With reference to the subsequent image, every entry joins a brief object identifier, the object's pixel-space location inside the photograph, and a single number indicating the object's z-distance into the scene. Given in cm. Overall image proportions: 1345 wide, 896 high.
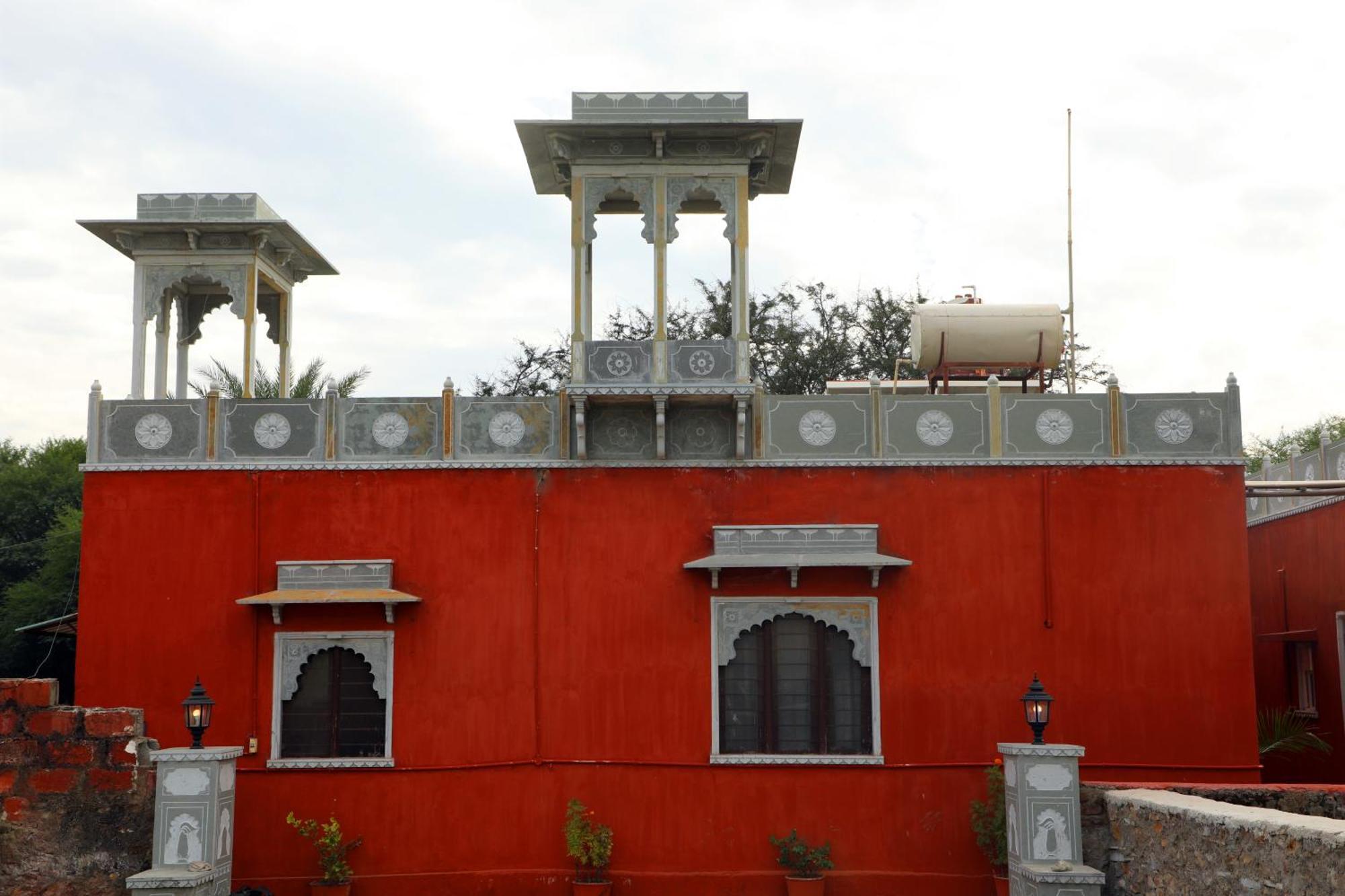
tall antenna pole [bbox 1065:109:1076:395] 1811
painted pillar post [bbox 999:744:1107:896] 1284
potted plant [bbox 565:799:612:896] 1452
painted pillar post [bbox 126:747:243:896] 1326
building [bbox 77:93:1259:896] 1487
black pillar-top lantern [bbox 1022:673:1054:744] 1316
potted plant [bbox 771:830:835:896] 1443
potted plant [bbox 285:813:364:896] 1449
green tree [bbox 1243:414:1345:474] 4759
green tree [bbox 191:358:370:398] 3027
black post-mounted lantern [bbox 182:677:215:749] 1332
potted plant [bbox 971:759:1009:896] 1406
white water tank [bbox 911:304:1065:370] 1642
